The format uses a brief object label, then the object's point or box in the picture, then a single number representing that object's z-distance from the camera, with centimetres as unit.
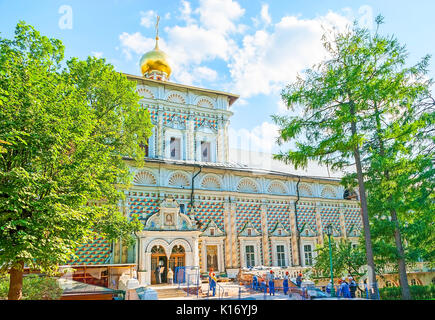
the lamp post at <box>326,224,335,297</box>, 1482
